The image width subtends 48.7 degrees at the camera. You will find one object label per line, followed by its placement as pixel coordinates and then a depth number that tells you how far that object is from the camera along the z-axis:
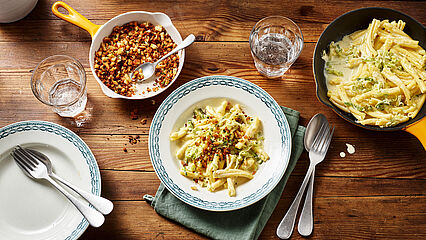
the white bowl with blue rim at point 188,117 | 0.77
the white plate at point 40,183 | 0.78
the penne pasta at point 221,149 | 0.79
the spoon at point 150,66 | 0.83
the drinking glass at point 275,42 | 0.85
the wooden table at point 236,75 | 0.82
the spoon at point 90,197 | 0.75
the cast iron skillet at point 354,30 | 0.80
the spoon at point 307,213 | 0.81
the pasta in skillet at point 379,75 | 0.81
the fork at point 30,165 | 0.79
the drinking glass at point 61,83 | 0.82
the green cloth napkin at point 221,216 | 0.79
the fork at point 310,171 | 0.80
